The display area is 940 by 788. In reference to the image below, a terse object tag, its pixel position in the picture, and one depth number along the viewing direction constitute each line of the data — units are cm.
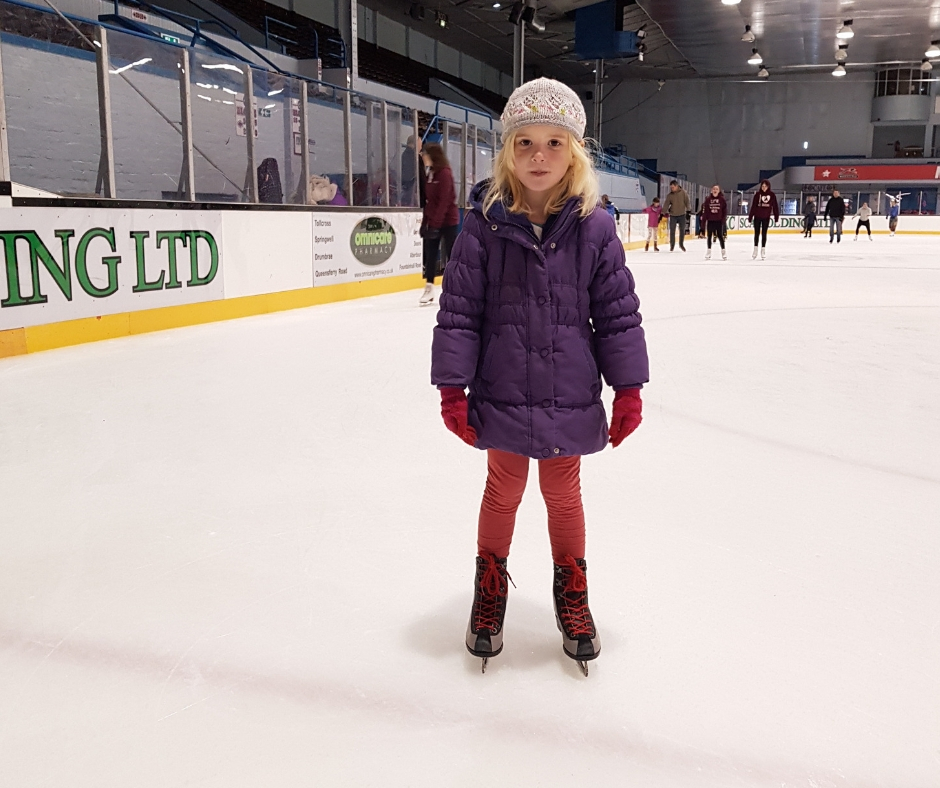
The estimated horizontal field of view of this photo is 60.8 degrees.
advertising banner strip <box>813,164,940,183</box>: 2653
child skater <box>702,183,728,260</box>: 1257
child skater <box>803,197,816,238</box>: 2314
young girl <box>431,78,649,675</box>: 134
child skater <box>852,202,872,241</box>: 2131
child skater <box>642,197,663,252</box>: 1712
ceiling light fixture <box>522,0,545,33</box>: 1355
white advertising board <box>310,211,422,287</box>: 736
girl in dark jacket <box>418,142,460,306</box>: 672
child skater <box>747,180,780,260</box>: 1201
